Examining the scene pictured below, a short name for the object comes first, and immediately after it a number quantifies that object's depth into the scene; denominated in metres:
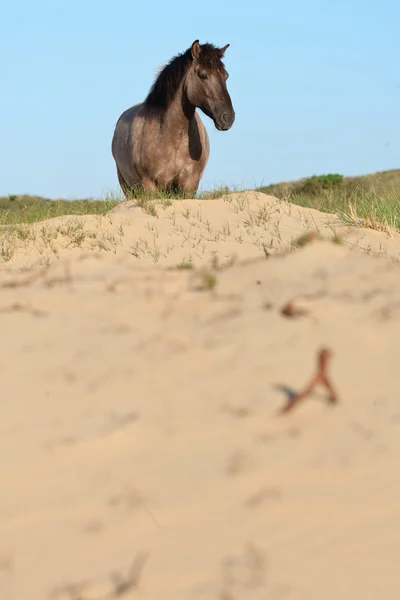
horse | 22.69
